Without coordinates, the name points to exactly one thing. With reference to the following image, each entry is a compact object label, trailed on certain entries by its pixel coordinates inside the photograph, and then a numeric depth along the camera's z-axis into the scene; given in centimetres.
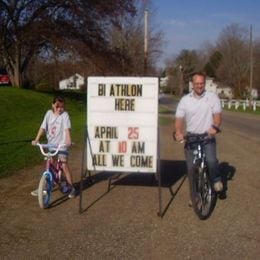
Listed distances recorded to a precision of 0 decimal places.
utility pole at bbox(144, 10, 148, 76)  3565
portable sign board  646
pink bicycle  616
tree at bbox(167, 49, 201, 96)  9191
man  600
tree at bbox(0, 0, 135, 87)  3270
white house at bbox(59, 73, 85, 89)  9211
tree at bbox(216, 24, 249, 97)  7874
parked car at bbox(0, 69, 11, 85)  3927
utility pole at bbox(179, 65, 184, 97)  8257
